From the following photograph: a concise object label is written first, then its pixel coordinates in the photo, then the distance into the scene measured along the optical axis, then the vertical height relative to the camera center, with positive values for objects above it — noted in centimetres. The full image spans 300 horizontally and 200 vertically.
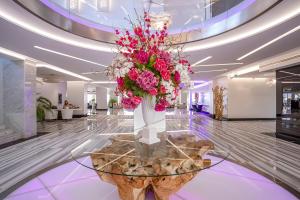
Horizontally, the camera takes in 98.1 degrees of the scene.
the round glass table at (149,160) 121 -63
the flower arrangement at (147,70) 141 +32
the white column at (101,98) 1673 +16
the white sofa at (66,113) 914 -97
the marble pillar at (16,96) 488 +13
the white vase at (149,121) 160 -28
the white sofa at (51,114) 869 -100
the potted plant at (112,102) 1841 -41
